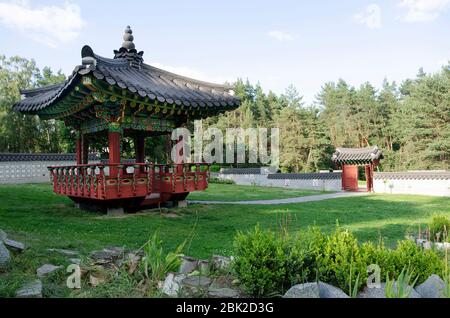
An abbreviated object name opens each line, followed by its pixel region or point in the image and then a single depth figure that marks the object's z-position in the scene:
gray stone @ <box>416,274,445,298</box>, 3.06
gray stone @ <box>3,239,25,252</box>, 4.54
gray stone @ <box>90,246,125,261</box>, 4.24
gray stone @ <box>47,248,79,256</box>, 4.91
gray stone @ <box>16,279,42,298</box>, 3.10
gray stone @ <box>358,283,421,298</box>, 3.06
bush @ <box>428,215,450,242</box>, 6.73
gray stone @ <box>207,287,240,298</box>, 3.22
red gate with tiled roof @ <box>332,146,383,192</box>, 23.54
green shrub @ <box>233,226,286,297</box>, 3.27
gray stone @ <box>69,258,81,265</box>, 4.18
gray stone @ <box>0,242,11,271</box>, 3.93
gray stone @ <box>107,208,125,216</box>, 9.65
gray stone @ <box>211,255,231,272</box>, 3.87
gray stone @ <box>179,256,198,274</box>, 3.94
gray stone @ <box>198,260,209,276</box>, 3.85
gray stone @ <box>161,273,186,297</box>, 3.22
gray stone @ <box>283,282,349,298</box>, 2.95
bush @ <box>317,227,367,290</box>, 3.32
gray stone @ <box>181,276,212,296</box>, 3.24
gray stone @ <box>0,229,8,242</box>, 4.50
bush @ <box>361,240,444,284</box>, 3.50
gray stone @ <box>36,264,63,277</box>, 3.84
